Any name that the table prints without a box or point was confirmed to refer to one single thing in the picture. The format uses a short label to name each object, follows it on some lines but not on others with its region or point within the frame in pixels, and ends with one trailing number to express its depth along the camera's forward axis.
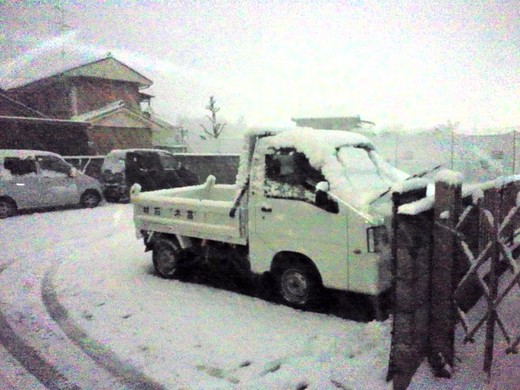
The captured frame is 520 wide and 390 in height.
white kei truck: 4.38
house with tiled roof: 25.02
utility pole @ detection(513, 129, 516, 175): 14.87
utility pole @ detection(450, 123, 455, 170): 16.16
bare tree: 34.31
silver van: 11.71
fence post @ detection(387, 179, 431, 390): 2.99
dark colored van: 14.91
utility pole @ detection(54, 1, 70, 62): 31.23
